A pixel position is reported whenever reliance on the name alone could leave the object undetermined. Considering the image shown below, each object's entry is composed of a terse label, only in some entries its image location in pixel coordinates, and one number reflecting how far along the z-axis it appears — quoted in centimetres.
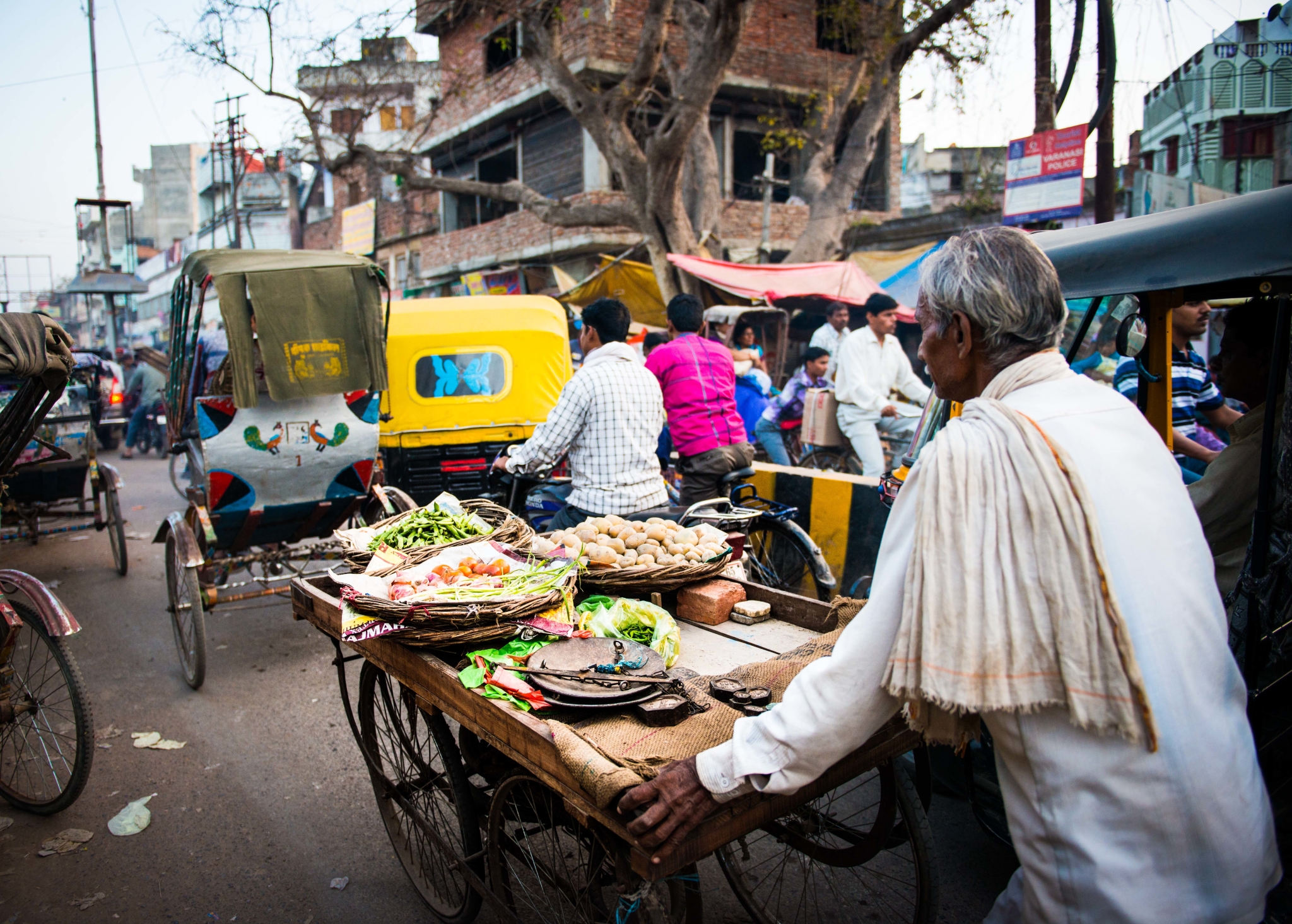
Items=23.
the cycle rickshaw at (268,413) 453
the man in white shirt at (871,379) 692
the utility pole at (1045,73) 908
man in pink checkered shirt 512
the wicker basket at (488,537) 276
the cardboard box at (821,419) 729
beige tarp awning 1313
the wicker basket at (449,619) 215
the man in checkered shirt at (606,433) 409
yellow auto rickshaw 665
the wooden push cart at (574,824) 174
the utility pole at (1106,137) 848
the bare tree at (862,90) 1046
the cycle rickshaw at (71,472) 659
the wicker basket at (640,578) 268
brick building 1673
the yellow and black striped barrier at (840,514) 508
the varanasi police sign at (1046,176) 831
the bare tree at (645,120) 968
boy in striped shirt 428
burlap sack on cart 162
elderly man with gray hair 127
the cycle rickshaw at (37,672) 322
